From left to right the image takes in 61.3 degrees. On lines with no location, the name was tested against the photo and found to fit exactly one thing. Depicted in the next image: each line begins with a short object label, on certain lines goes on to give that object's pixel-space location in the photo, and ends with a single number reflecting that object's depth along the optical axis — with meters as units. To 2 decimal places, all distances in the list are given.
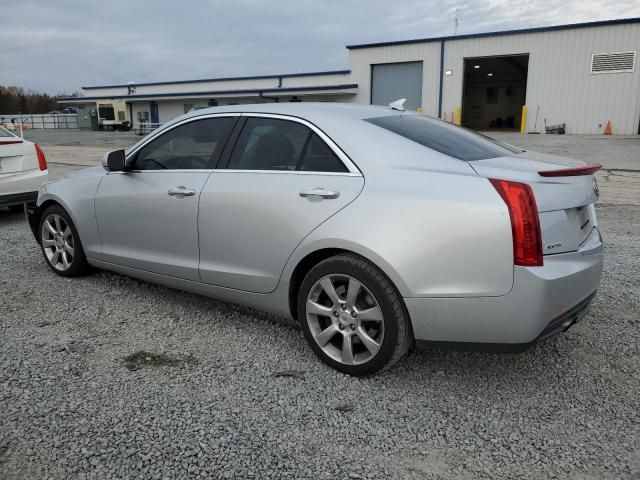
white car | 7.14
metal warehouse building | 25.94
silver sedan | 2.65
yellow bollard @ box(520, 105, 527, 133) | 28.47
